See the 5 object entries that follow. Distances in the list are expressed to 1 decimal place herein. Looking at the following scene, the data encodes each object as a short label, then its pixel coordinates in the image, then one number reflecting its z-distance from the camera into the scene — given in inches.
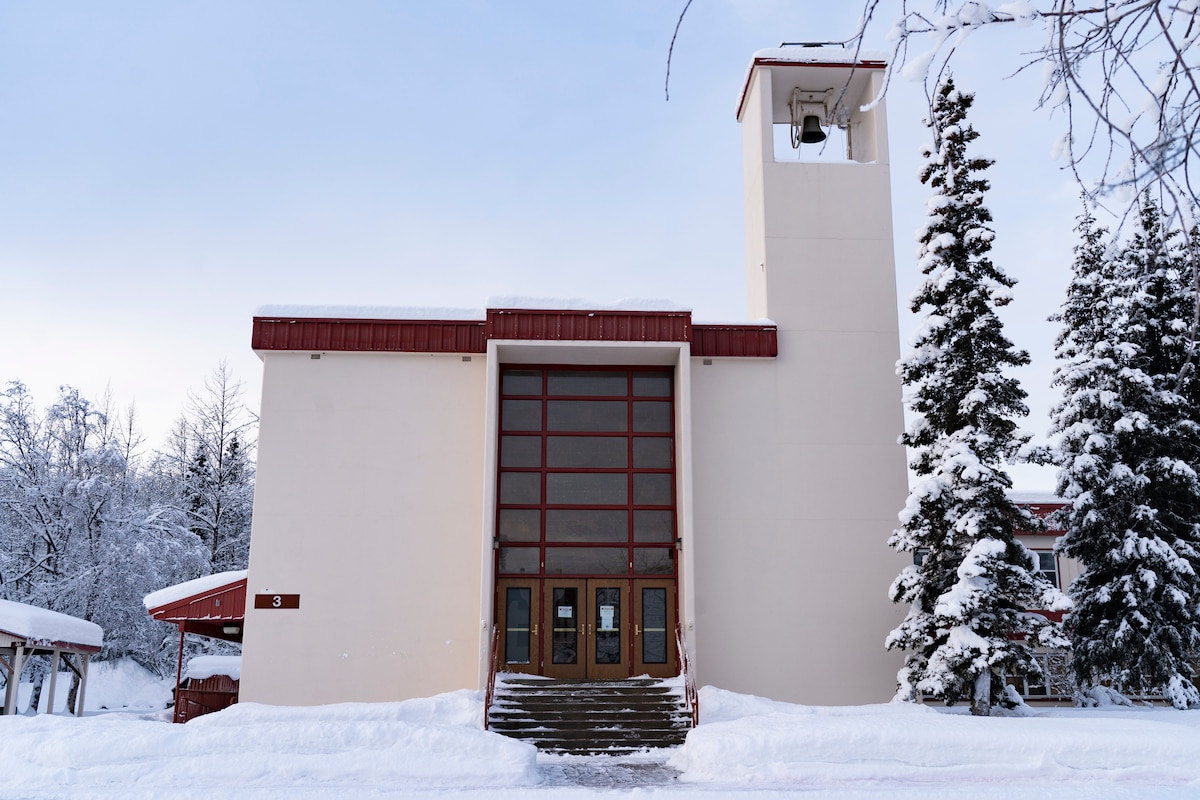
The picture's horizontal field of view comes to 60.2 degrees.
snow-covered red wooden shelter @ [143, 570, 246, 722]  744.3
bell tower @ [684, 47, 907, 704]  727.7
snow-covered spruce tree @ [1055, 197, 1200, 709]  795.4
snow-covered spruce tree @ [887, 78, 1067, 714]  647.8
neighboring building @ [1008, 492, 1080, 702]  1070.4
